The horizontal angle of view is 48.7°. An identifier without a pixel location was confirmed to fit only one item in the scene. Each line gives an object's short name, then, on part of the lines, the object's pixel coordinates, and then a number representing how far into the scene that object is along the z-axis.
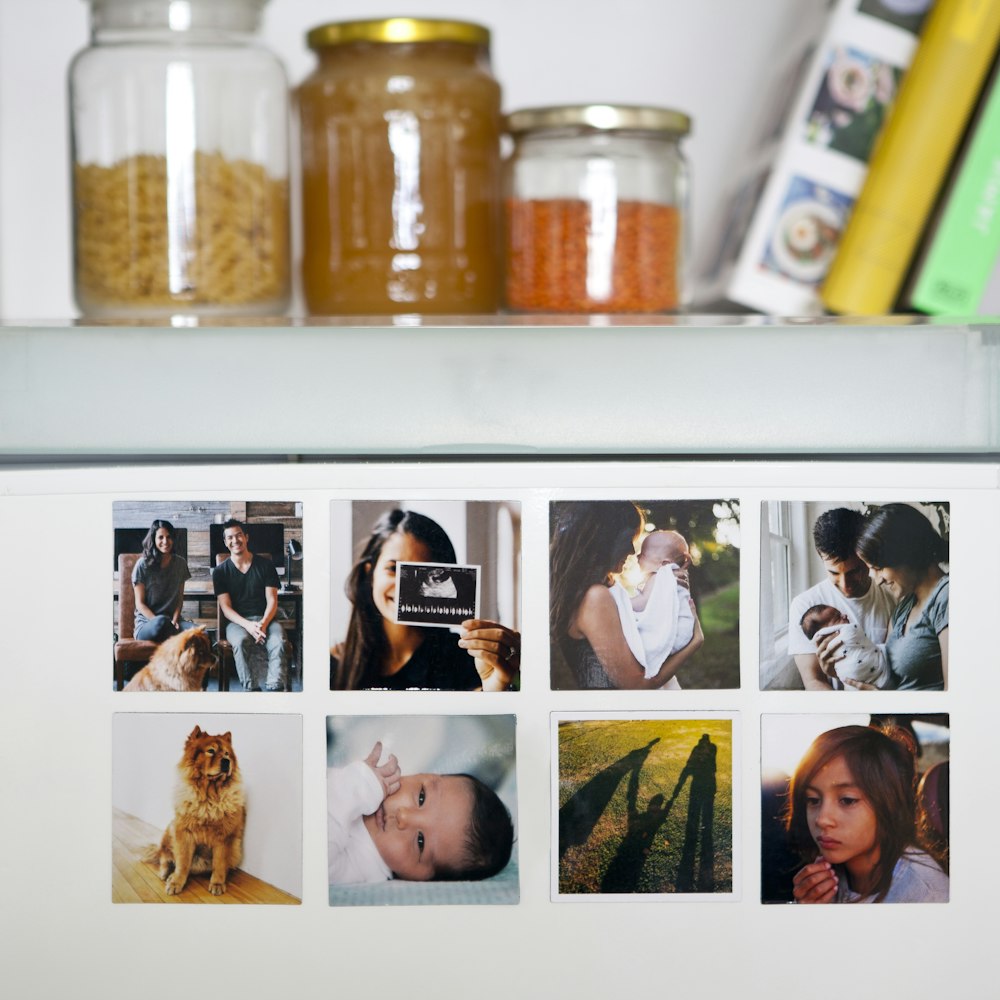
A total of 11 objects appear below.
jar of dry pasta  0.66
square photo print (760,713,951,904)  0.51
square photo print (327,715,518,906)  0.51
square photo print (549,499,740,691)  0.50
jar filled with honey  0.68
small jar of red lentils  0.67
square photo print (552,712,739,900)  0.51
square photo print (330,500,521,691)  0.50
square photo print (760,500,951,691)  0.51
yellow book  0.67
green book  0.66
